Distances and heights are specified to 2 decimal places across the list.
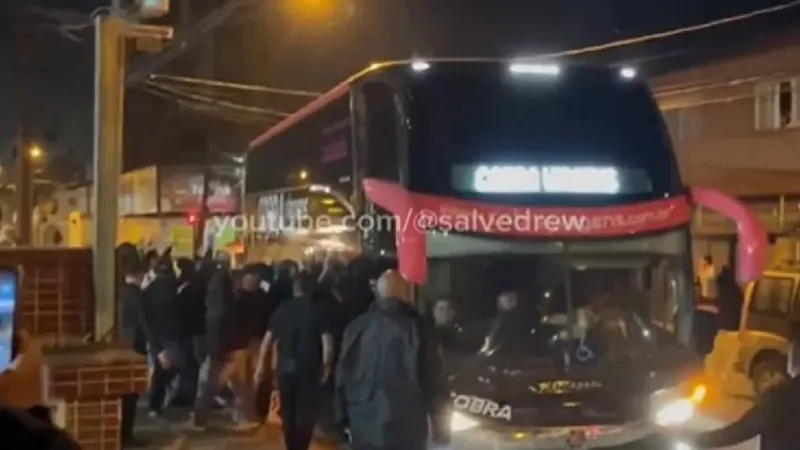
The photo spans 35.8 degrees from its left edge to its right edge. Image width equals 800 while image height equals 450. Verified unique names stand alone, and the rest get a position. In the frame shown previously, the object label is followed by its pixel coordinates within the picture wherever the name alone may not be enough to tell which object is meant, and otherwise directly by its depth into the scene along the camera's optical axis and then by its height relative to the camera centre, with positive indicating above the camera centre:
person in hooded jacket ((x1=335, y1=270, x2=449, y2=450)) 8.34 -0.85
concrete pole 8.54 +0.85
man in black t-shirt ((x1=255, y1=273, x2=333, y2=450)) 10.86 -0.95
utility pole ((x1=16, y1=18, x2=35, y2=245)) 22.64 +1.88
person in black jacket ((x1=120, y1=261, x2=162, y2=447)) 13.85 -0.79
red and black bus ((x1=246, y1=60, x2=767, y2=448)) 9.11 +0.10
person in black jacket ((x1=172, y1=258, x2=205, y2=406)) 14.30 -0.84
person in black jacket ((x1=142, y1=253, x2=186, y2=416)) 13.78 -0.77
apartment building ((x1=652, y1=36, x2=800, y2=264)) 24.26 +3.04
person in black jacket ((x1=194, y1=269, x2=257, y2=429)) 13.74 -1.10
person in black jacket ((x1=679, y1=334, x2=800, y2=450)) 6.28 -0.86
